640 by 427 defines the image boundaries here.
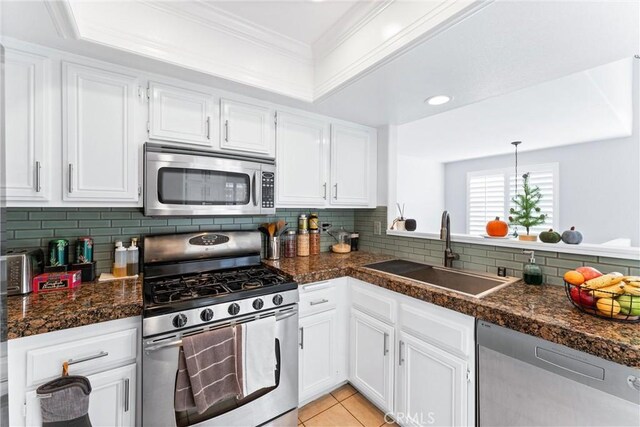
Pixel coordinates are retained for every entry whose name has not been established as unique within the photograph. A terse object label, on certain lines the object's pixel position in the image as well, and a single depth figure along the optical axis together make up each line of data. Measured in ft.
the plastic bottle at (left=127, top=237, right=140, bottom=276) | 5.33
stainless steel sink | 5.24
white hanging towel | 4.57
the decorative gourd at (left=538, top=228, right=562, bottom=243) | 4.91
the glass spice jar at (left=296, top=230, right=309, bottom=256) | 7.74
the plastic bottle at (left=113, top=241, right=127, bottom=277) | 5.25
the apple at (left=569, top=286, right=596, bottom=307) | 3.45
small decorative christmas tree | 7.52
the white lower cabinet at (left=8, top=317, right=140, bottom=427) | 3.33
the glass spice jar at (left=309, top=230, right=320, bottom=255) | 8.05
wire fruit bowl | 3.18
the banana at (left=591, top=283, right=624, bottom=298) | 3.27
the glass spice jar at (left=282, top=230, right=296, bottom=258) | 7.59
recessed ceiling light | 6.19
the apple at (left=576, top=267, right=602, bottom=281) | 3.70
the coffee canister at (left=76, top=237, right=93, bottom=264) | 5.02
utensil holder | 7.16
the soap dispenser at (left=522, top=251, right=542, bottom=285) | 4.88
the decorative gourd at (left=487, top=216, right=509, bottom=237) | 5.86
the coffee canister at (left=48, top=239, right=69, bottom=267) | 4.79
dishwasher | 2.87
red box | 4.35
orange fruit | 3.66
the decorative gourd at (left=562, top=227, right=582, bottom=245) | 4.66
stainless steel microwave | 5.06
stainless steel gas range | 4.03
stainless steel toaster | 4.13
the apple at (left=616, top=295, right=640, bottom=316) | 3.16
